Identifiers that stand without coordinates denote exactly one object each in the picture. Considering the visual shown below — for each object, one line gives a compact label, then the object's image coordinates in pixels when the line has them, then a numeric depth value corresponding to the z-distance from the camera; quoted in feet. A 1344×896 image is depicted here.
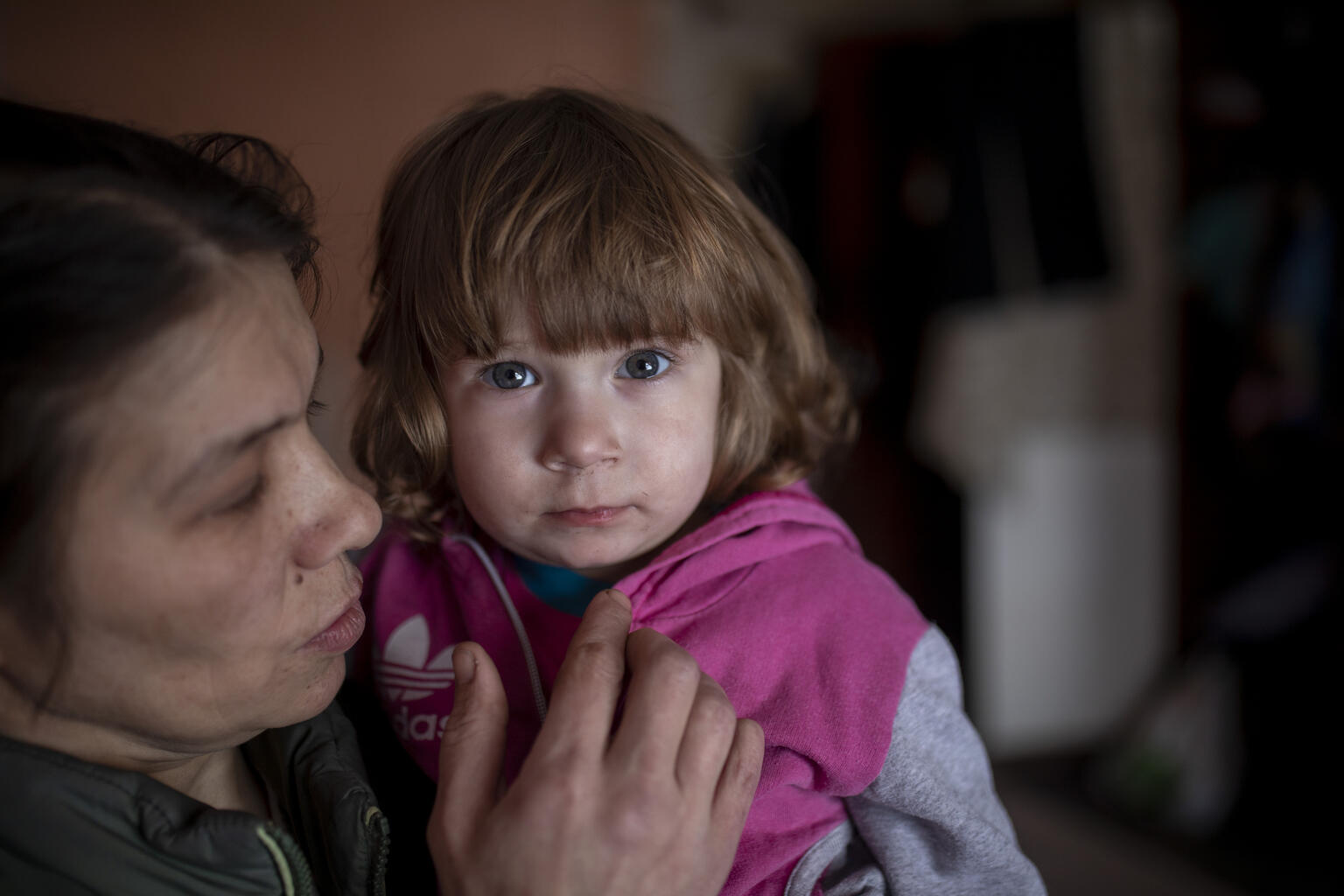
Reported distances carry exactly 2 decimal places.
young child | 2.44
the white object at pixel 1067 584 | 9.62
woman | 1.66
